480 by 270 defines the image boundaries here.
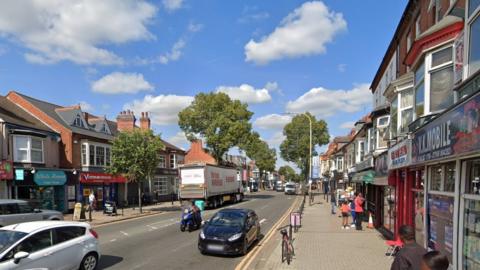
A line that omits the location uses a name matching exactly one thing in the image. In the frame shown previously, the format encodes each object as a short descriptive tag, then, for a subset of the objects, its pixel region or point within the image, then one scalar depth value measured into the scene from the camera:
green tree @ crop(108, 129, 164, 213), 27.70
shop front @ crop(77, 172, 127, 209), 29.95
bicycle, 10.25
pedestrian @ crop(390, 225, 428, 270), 4.74
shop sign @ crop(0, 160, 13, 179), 22.77
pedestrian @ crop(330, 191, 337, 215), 26.55
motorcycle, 17.81
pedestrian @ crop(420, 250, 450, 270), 3.83
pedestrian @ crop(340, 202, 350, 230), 18.38
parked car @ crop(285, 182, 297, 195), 65.81
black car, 11.92
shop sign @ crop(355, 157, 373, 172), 20.89
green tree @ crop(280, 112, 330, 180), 69.62
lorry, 31.02
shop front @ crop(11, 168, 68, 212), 24.50
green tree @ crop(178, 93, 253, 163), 47.19
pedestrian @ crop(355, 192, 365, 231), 17.72
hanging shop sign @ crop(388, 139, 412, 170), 10.55
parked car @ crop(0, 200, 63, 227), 15.01
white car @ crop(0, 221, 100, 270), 7.55
